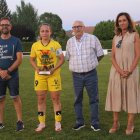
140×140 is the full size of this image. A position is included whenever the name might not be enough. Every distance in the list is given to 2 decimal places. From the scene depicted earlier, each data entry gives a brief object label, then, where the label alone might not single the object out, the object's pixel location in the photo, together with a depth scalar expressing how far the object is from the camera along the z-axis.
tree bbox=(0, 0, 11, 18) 56.11
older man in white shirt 4.32
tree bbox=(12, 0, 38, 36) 59.43
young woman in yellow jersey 4.37
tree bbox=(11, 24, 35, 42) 47.97
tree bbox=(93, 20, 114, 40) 44.20
